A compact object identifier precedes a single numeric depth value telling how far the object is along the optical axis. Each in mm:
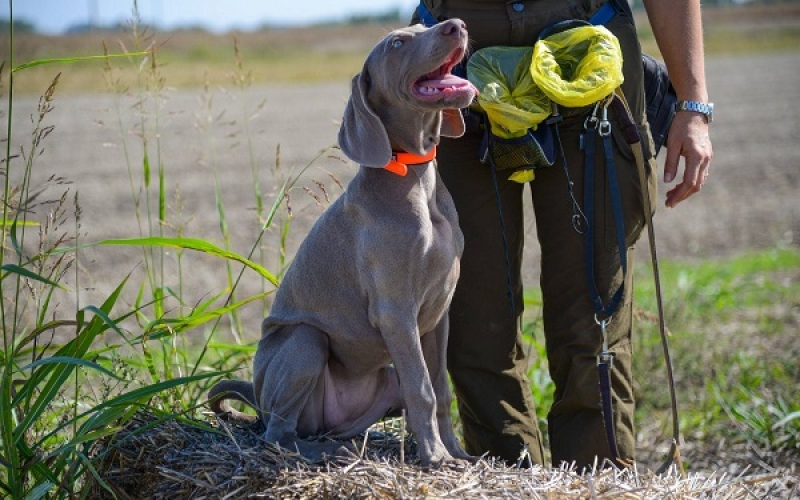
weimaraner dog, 3277
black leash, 3816
